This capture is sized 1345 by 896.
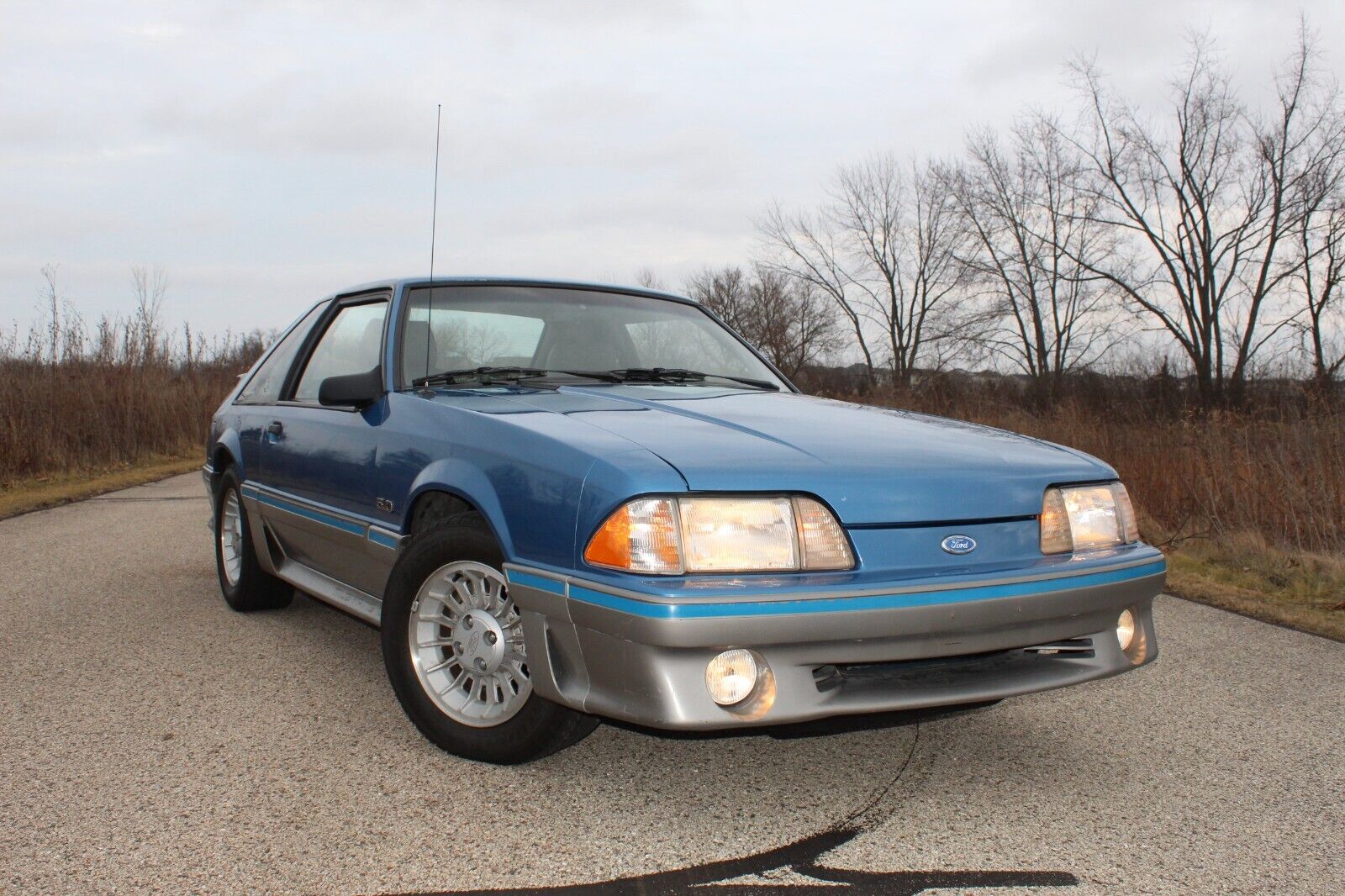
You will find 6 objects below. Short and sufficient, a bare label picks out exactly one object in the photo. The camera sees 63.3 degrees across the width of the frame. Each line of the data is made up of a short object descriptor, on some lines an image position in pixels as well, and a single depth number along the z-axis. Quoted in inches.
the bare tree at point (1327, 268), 940.6
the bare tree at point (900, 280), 1626.5
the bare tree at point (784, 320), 1692.9
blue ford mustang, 96.4
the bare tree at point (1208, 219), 995.9
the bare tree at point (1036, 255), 1206.9
